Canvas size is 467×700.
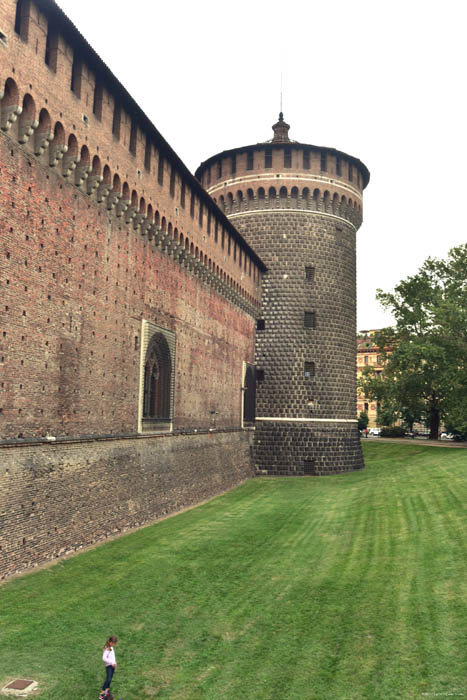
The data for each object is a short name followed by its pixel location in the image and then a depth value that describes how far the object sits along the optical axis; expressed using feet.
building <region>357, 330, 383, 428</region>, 292.81
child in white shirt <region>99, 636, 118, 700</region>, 26.73
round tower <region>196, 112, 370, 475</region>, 115.44
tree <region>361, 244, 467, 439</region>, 133.18
